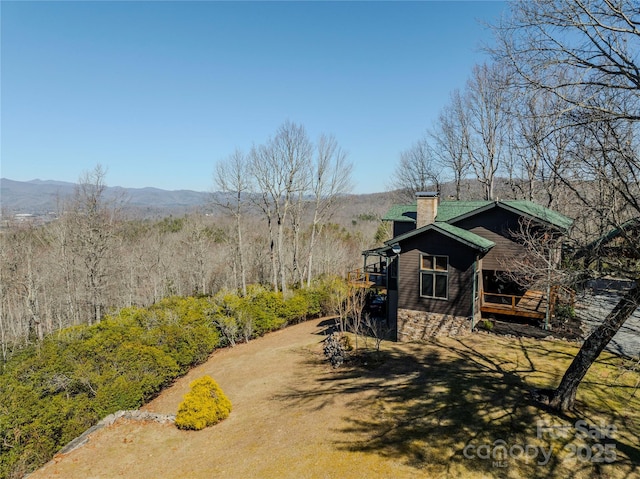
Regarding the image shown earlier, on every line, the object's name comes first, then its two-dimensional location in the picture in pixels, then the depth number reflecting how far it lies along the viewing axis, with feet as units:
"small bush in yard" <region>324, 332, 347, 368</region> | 43.04
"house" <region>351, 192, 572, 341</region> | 43.34
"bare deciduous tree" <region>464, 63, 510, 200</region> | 73.69
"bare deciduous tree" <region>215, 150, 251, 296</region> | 84.79
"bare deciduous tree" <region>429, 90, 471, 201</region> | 83.71
